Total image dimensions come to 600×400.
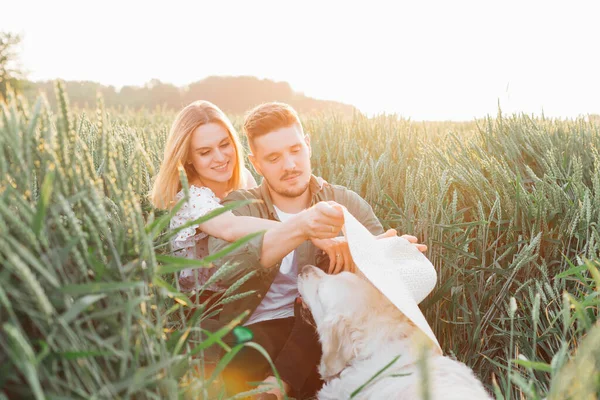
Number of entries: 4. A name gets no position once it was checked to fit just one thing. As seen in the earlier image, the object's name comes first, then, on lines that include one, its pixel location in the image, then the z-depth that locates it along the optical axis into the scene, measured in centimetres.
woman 258
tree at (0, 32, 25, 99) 1805
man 216
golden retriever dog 166
